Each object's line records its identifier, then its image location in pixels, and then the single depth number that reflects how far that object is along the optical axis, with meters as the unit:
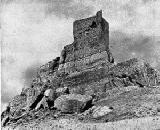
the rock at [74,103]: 43.88
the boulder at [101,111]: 41.03
